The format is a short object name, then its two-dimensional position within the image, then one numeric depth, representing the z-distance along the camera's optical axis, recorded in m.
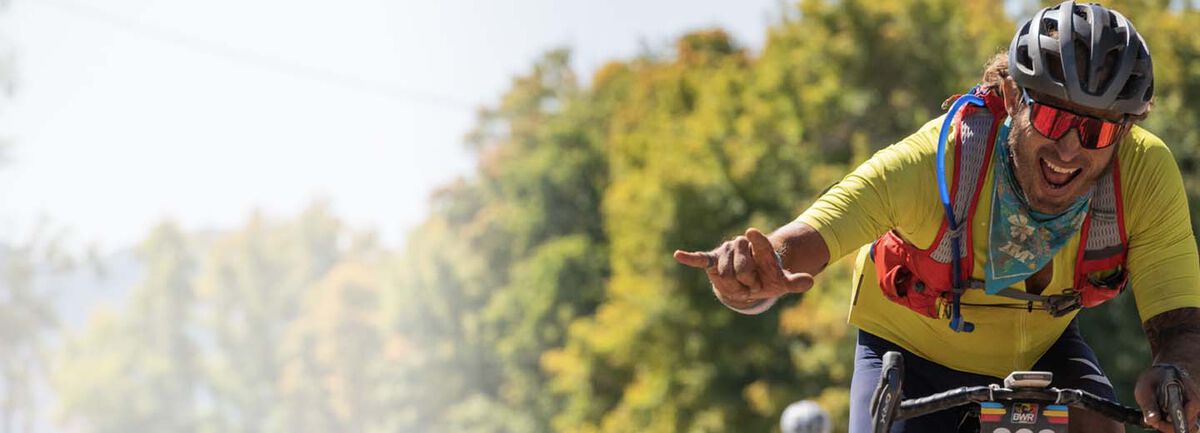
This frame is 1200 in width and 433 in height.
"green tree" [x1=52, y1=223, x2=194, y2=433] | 100.81
